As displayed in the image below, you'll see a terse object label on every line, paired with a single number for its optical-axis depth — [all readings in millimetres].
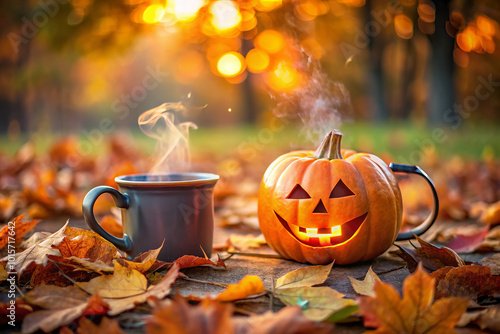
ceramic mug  397
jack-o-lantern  413
